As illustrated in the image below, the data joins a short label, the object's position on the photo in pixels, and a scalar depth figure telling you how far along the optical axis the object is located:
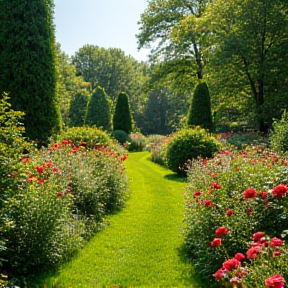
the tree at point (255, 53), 17.00
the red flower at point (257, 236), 3.05
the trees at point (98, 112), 22.16
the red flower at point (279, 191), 3.39
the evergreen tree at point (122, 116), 27.00
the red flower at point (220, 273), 2.53
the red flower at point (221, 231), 3.14
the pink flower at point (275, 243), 2.72
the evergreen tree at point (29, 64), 8.67
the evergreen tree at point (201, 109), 16.44
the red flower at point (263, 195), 3.84
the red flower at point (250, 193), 3.63
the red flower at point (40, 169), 5.04
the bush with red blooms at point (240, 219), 2.80
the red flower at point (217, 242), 3.00
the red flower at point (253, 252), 2.65
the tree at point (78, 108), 28.70
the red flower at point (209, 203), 4.20
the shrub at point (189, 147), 11.92
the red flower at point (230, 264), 2.52
